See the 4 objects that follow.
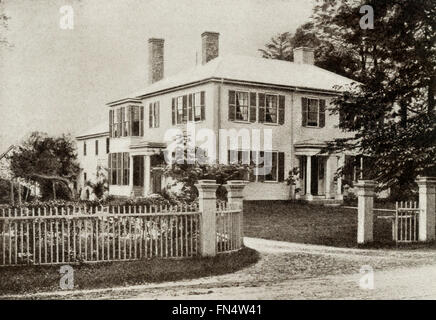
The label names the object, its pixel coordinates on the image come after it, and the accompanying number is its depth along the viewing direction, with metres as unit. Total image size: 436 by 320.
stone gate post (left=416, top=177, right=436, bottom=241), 12.91
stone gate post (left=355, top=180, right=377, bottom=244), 12.32
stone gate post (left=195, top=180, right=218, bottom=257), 10.21
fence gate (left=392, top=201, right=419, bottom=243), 12.65
